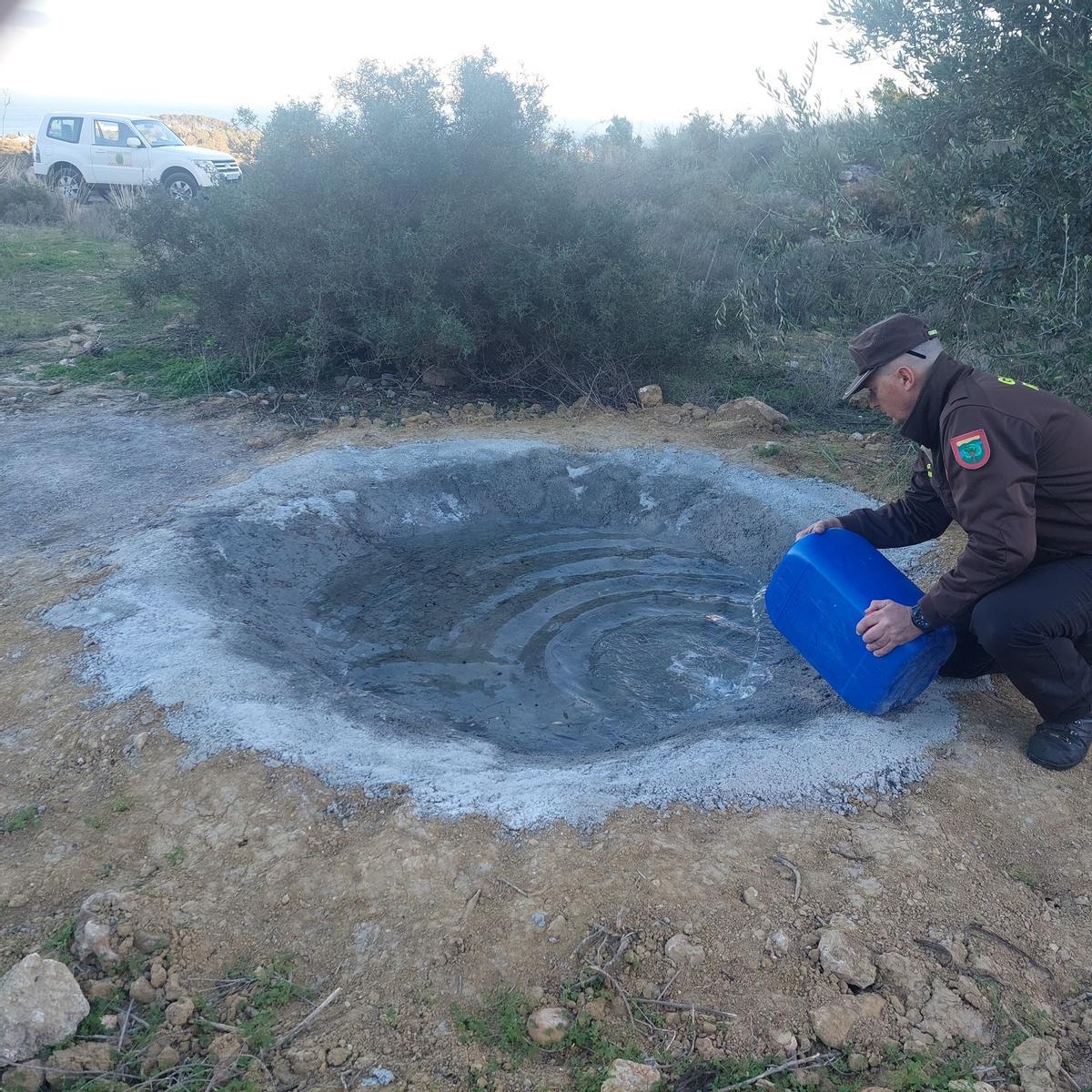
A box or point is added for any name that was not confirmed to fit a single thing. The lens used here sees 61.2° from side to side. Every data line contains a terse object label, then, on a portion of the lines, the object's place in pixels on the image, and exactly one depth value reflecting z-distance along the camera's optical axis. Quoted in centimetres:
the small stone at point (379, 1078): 219
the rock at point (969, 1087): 219
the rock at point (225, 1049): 223
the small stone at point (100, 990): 239
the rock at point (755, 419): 694
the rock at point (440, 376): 768
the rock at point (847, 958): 248
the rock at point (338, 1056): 224
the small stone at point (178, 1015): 233
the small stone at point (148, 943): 254
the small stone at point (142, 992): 240
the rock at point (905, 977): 245
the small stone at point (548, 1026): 231
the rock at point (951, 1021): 235
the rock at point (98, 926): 248
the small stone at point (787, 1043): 229
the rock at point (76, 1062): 214
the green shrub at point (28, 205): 1353
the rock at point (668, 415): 718
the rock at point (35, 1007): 217
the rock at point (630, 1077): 217
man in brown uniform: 300
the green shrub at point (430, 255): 736
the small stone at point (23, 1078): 210
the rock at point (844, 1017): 233
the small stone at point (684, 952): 252
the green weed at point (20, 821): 301
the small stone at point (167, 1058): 221
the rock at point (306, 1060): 222
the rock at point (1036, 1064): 223
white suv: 1485
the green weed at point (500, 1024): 230
